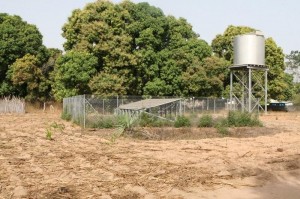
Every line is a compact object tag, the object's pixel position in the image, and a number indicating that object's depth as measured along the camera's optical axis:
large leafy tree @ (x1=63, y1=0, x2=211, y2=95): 36.38
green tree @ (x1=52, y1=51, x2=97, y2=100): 35.66
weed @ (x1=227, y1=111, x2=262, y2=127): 24.80
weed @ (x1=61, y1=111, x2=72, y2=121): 30.43
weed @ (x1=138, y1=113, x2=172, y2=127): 23.30
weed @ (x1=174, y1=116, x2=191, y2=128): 23.61
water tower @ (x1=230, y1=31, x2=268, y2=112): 30.80
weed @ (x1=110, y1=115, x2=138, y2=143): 19.27
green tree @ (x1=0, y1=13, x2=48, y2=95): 43.61
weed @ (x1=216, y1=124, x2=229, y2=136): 21.28
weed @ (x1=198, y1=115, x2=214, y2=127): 24.00
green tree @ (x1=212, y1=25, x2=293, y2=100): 44.81
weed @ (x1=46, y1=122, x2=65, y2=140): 21.75
